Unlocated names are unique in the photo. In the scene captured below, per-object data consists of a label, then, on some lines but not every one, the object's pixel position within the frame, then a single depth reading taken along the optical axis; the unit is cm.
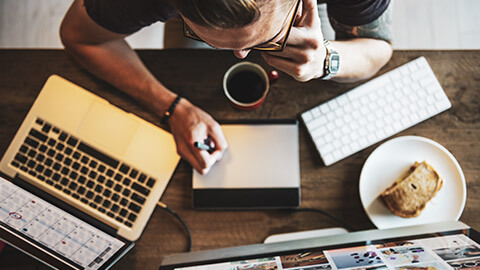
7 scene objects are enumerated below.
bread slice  91
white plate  93
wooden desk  96
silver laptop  95
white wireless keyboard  96
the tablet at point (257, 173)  95
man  80
